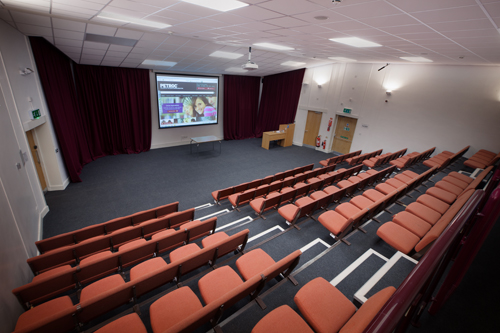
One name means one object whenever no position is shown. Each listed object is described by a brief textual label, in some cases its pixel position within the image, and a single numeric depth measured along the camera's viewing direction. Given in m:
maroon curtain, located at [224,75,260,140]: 12.21
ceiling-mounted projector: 6.43
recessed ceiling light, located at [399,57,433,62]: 6.60
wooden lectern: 11.05
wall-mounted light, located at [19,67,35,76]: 4.45
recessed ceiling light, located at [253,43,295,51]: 6.11
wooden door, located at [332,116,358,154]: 10.24
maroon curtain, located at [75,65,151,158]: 8.22
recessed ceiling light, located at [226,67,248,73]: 9.97
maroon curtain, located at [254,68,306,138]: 11.78
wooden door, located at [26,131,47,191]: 5.42
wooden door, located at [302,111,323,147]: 11.25
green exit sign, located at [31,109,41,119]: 4.83
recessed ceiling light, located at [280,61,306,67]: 9.48
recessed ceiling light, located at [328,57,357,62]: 8.28
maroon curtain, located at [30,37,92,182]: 5.40
